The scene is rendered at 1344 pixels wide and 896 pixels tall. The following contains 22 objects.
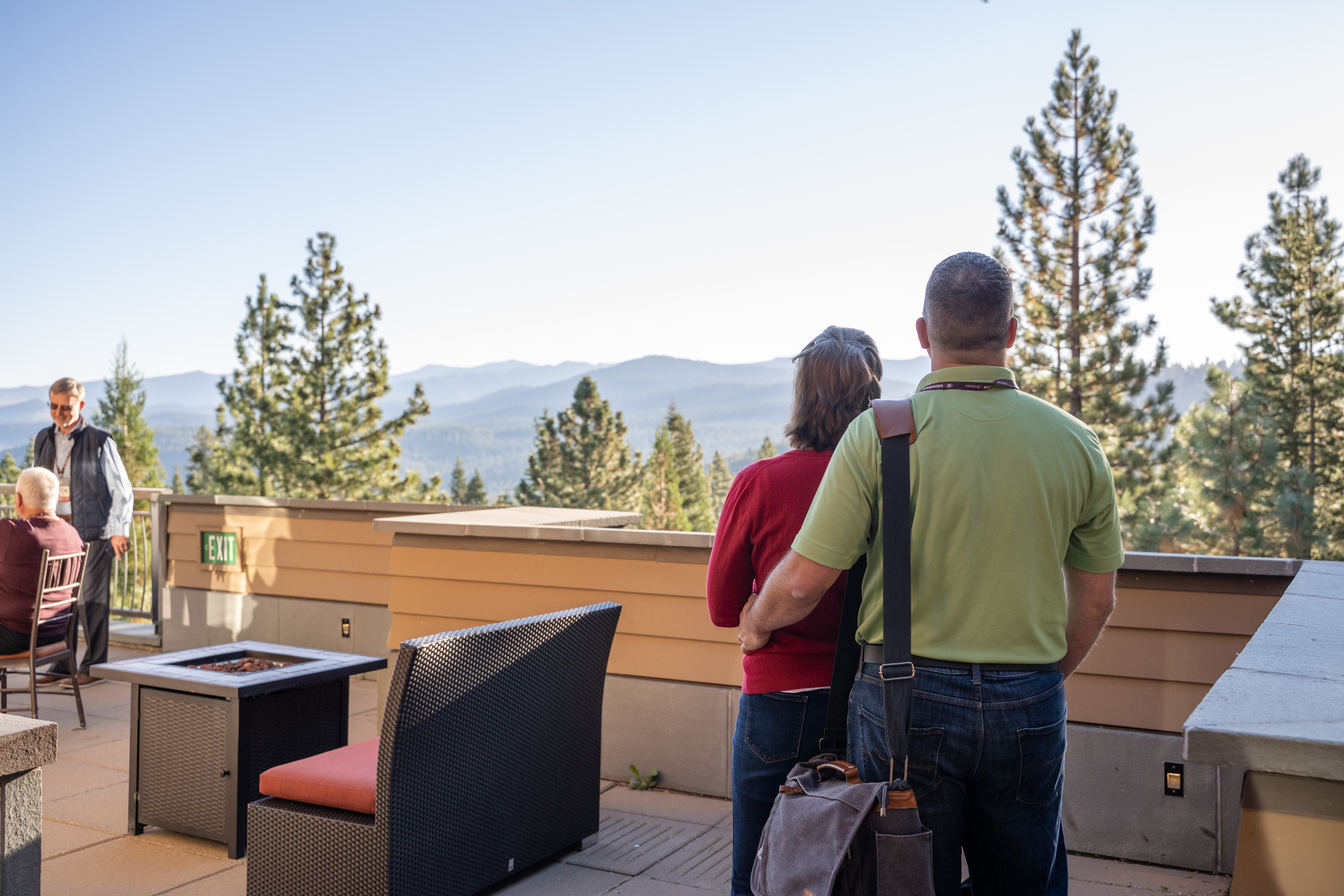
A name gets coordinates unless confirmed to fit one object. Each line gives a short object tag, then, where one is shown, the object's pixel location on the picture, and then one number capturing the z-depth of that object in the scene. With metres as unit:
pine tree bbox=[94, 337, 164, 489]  65.56
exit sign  6.82
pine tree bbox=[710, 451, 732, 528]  108.56
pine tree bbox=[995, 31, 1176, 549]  29.53
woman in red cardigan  2.04
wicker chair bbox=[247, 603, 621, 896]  2.61
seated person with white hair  4.73
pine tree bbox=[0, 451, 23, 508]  64.50
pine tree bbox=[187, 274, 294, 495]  43.28
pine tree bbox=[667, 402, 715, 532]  86.62
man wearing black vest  5.94
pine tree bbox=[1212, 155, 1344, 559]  30.95
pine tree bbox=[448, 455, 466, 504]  82.19
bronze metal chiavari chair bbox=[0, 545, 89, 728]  4.72
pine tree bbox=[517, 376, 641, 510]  60.97
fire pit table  3.33
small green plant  4.05
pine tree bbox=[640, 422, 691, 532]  72.88
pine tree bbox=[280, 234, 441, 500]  43.16
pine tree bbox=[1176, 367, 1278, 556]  30.42
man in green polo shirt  1.54
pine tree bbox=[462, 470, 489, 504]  73.62
